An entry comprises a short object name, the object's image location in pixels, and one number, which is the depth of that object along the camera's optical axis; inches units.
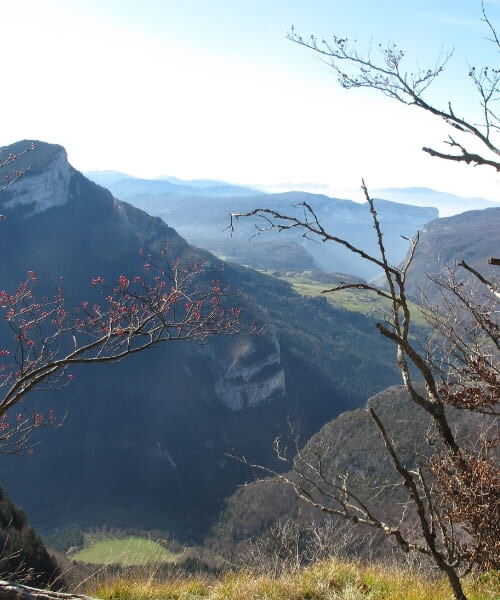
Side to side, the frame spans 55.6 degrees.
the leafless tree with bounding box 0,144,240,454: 251.1
